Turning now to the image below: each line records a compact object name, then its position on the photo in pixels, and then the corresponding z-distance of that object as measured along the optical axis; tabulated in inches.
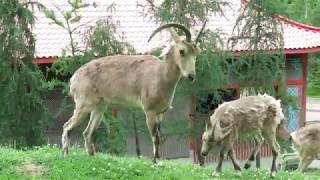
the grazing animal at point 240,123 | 474.9
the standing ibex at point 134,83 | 451.5
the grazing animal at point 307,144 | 624.7
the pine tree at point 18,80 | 742.5
